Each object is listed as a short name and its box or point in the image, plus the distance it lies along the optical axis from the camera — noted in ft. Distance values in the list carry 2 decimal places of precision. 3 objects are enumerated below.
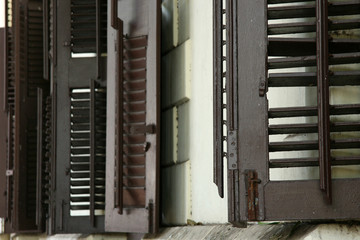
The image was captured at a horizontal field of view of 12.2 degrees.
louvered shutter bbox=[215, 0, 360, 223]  21.60
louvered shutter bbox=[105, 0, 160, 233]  37.76
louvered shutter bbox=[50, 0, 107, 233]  47.09
